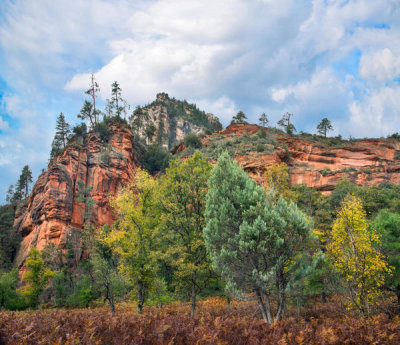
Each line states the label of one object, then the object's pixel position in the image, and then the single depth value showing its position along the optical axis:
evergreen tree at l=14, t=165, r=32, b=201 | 67.12
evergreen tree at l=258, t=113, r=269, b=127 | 72.06
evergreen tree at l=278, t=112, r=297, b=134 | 63.67
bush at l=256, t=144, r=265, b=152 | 48.44
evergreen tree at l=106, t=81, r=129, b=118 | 60.28
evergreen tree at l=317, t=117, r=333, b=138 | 65.19
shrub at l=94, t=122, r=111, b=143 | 53.06
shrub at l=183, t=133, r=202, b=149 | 60.08
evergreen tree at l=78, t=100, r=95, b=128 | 53.21
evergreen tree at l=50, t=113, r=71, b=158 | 56.53
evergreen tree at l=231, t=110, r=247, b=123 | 70.31
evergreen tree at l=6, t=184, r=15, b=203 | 70.53
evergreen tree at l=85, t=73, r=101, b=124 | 53.94
